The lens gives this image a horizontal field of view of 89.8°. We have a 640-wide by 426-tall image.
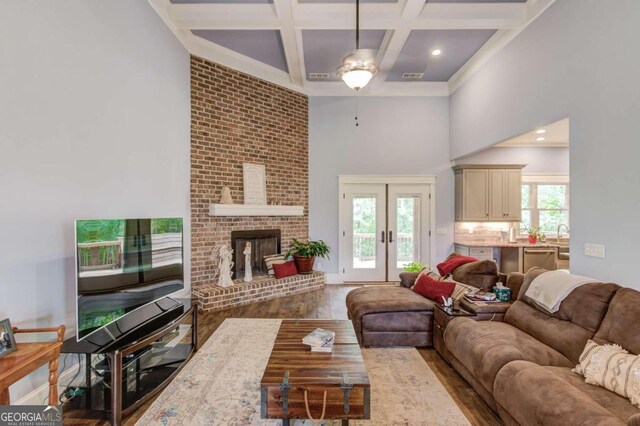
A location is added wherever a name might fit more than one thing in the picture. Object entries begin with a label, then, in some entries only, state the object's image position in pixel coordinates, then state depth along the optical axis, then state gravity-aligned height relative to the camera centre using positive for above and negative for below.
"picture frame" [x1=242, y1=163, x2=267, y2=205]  5.59 +0.51
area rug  2.21 -1.43
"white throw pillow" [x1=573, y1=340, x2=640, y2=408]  1.75 -0.93
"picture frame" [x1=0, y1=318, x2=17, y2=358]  1.71 -0.68
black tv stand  2.14 -1.35
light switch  2.95 -0.38
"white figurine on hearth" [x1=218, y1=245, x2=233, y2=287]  4.93 -0.86
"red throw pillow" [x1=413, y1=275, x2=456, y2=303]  3.50 -0.88
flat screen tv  2.30 -0.49
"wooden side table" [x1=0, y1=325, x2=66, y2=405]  1.58 -0.78
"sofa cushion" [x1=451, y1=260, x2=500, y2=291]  3.54 -0.72
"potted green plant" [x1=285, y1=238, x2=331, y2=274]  5.97 -0.78
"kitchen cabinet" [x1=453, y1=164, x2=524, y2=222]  6.31 +0.36
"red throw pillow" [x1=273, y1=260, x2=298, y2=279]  5.68 -1.04
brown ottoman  3.37 -1.19
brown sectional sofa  1.66 -0.99
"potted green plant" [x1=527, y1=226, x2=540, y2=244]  6.36 -0.47
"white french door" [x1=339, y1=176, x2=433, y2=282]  6.57 -0.34
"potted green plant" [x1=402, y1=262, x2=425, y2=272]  4.75 -0.85
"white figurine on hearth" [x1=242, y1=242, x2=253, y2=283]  5.29 -0.86
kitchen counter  5.93 -0.64
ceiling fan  3.80 +1.75
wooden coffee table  1.86 -1.06
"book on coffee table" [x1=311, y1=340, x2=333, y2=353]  2.27 -0.97
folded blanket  2.59 -0.66
